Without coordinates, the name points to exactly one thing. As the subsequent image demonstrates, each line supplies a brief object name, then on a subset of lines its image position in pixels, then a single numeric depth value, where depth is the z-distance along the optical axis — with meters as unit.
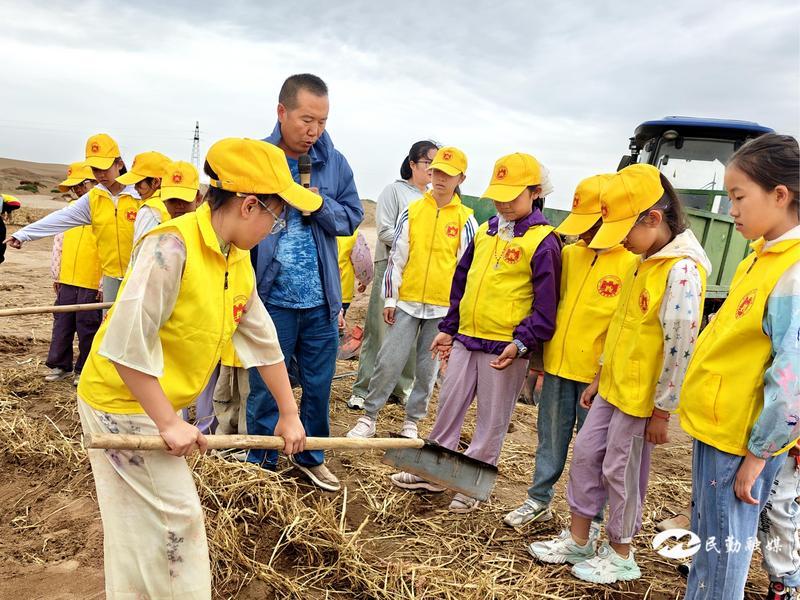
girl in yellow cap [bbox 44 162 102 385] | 5.68
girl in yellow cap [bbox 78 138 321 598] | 1.92
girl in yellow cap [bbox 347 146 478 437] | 4.64
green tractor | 8.68
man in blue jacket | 3.48
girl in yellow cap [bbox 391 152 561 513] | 3.43
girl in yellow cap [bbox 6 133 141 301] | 5.33
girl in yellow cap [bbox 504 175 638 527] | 3.26
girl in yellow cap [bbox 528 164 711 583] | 2.71
